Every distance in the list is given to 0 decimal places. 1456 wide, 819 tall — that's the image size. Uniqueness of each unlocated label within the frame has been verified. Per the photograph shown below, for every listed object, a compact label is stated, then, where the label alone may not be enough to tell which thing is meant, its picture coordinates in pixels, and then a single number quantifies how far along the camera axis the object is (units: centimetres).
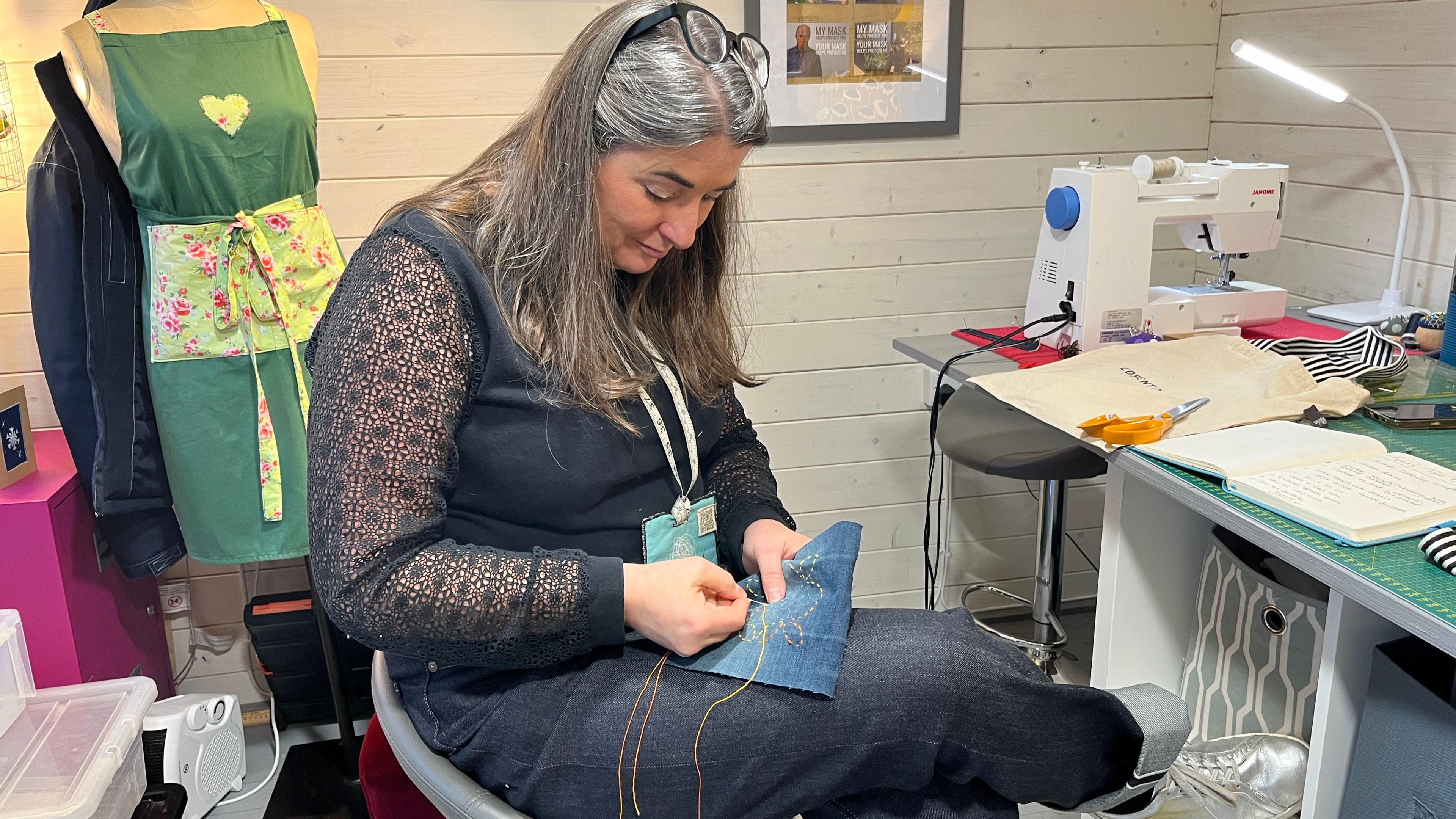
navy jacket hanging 178
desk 119
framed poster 237
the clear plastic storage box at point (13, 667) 177
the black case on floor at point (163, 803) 194
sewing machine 191
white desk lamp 197
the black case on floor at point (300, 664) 227
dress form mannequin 173
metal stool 185
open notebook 118
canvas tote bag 154
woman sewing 101
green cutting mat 104
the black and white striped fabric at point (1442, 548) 109
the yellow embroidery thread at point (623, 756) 100
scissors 147
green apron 176
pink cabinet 189
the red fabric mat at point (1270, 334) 195
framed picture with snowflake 190
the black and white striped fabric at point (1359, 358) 164
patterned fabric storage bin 148
